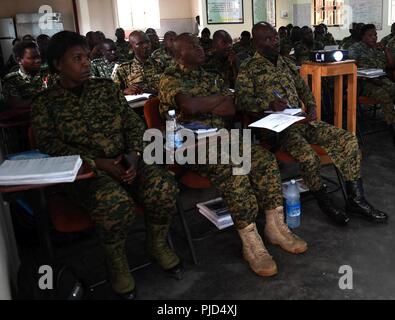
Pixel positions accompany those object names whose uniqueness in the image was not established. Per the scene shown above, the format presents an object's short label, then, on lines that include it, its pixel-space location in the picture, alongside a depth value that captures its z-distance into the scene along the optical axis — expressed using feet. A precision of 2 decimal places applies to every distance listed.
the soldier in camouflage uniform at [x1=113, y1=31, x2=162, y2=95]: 12.81
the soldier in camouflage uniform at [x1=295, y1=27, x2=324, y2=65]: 18.72
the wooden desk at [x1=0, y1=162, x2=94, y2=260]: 5.27
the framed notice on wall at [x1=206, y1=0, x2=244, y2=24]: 26.81
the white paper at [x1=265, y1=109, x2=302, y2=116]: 7.86
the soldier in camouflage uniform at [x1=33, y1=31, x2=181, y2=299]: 6.13
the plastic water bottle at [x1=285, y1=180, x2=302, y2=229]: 8.25
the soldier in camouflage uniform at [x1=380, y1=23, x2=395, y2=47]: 18.06
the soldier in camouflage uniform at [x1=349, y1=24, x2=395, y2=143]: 13.16
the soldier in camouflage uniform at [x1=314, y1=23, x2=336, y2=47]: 22.74
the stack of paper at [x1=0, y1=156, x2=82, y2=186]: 4.87
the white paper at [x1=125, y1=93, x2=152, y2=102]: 10.64
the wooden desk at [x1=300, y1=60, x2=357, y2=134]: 11.03
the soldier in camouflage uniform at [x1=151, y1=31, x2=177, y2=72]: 14.02
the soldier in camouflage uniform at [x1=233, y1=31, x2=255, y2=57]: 20.09
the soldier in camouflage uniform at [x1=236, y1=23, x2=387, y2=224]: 8.32
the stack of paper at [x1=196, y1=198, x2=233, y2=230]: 8.25
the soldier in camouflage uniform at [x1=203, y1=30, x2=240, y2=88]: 14.98
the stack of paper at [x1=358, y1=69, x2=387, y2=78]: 12.39
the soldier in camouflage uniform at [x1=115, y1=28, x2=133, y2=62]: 18.86
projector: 11.07
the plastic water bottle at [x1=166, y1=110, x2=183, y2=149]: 7.02
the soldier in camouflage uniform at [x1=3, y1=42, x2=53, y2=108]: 11.10
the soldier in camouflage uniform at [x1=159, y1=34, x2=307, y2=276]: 7.07
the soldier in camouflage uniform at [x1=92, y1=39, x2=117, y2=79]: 14.34
